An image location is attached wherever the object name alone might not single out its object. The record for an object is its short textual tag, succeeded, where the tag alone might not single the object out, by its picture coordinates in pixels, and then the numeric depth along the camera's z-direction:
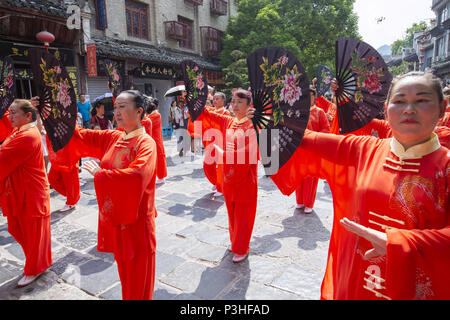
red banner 10.45
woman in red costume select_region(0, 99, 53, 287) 2.84
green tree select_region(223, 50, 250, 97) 16.81
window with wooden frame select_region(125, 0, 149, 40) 13.48
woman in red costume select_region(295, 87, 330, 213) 4.37
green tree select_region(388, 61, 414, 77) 24.72
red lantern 8.47
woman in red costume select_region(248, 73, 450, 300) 1.17
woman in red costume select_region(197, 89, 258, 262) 3.20
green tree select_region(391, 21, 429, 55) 44.26
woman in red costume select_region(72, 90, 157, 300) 1.95
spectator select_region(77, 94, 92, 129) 9.32
